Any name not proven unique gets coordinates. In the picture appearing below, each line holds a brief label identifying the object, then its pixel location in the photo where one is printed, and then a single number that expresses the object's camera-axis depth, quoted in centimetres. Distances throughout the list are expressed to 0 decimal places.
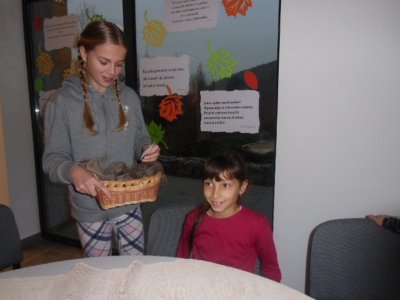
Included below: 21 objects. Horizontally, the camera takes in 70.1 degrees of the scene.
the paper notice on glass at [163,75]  212
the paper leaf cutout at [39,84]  280
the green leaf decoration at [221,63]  194
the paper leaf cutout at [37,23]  273
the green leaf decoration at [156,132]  228
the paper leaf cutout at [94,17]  241
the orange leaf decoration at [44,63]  275
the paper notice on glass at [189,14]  196
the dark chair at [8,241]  125
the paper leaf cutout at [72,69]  261
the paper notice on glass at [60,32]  256
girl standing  127
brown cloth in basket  120
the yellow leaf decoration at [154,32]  214
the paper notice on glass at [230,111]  190
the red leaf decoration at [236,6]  185
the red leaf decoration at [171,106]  218
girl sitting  130
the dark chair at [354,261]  109
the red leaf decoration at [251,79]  188
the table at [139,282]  79
